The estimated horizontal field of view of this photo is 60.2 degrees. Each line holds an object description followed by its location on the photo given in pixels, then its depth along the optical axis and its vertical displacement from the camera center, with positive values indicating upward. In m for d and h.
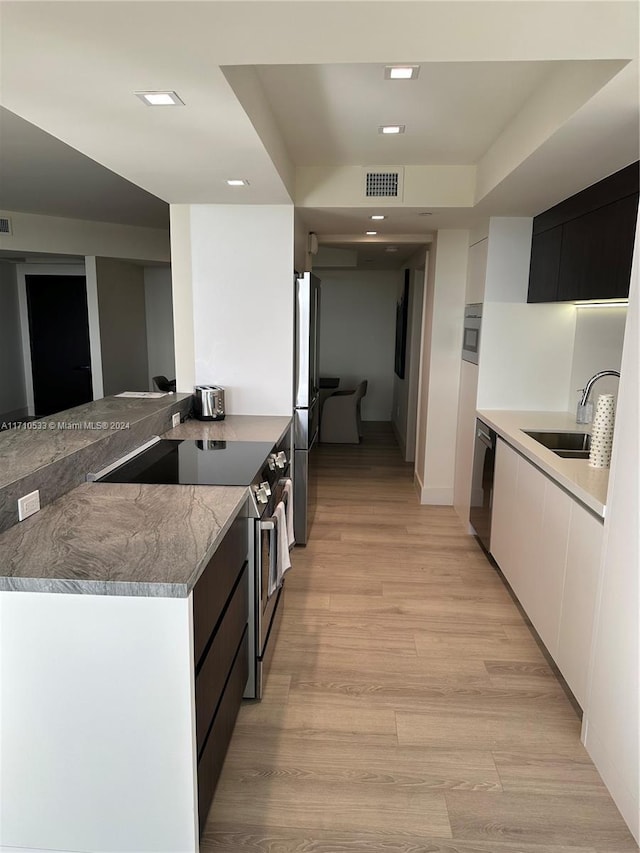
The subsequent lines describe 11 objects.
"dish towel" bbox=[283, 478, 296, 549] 2.82 -0.90
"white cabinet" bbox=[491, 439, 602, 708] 2.15 -1.03
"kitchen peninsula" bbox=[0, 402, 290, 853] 1.35 -0.92
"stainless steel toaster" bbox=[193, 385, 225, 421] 3.46 -0.49
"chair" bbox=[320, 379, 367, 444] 6.89 -1.11
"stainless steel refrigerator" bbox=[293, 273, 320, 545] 3.71 -0.51
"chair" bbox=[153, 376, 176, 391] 6.42 -0.68
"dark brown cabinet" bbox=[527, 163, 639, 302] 2.44 +0.45
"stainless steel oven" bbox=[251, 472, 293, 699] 2.21 -1.09
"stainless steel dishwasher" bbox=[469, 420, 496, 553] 3.55 -1.01
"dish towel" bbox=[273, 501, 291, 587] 2.45 -0.97
